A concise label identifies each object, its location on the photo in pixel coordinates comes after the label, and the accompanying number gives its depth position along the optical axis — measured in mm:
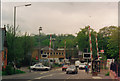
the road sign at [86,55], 29733
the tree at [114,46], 30161
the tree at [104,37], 70250
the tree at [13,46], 29172
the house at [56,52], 85844
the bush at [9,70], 26641
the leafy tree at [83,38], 74875
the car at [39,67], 41750
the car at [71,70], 32247
